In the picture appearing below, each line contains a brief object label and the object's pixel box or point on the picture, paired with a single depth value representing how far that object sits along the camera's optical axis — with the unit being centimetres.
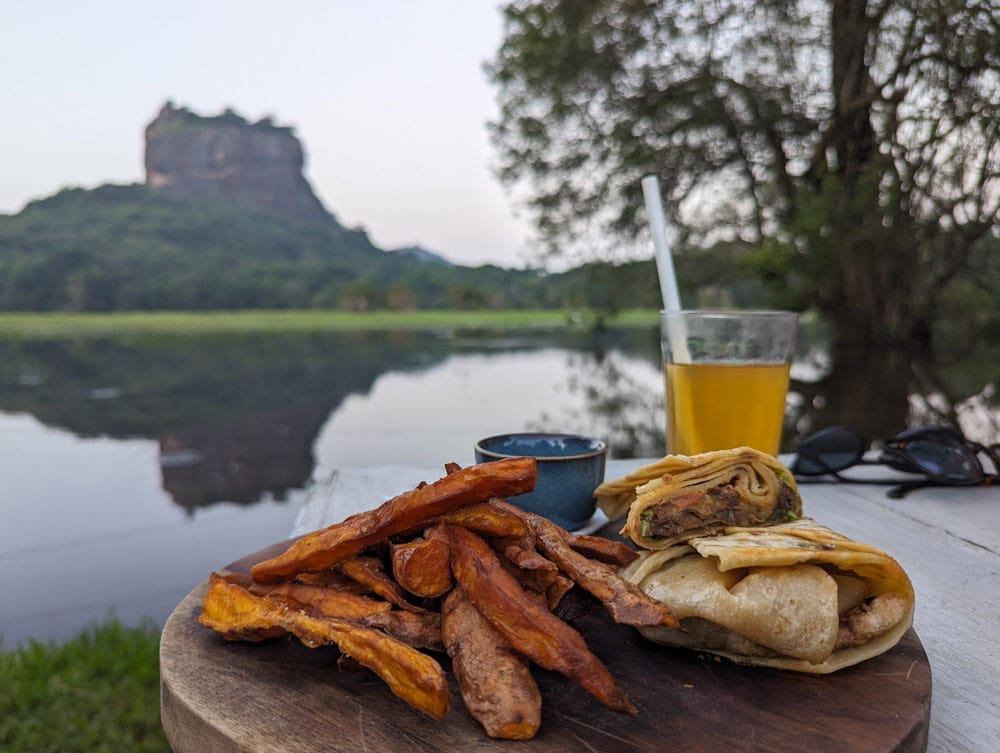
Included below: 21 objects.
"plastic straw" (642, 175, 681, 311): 56
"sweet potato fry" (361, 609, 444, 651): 25
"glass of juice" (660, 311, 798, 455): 49
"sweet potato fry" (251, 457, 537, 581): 26
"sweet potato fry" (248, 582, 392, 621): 25
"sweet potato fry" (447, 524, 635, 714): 22
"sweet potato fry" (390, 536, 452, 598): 25
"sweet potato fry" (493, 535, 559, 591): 26
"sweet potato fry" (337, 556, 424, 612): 26
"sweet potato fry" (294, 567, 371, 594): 28
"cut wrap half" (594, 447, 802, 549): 29
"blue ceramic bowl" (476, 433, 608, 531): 39
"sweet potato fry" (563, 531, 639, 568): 30
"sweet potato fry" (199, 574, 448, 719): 21
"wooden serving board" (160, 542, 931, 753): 21
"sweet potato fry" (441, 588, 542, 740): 21
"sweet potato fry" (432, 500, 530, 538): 27
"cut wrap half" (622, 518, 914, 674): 25
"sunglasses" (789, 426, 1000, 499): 54
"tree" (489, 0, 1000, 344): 755
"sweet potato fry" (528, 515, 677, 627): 24
